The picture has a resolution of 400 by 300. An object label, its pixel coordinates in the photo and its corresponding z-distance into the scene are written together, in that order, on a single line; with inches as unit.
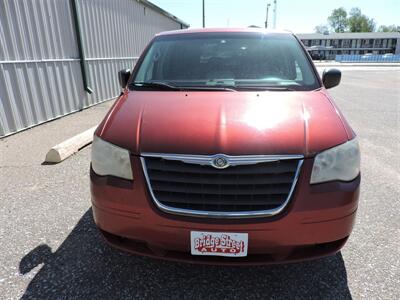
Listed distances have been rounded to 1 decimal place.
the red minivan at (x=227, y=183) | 75.7
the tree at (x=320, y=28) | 4269.2
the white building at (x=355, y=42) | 2974.9
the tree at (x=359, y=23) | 3908.0
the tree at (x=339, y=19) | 4057.6
